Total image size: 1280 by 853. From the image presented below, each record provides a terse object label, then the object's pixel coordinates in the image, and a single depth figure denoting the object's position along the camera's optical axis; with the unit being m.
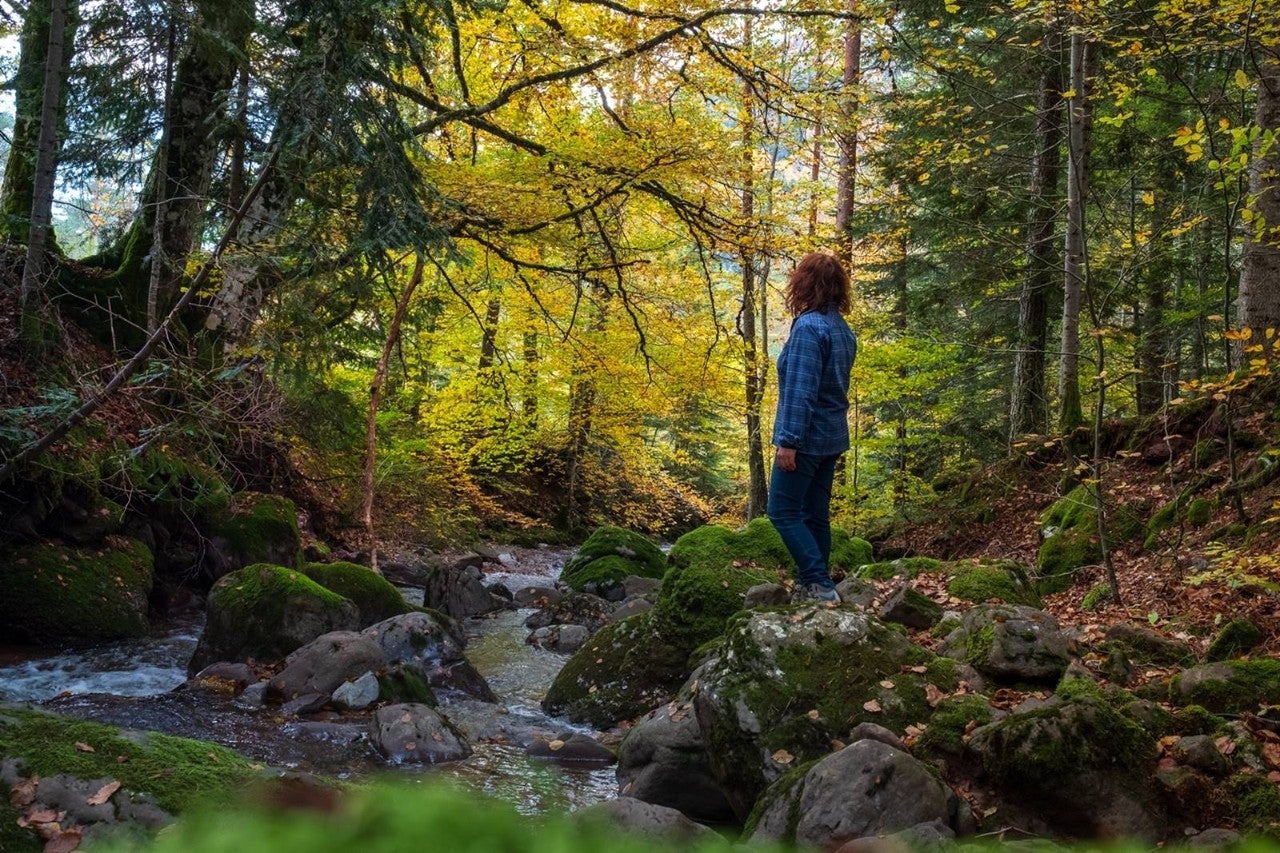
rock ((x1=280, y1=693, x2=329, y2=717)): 6.56
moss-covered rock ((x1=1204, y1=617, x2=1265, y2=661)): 4.89
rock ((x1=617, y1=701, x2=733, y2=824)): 5.00
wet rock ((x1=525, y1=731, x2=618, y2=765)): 6.06
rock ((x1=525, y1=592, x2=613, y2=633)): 10.88
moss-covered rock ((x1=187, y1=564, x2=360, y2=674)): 7.66
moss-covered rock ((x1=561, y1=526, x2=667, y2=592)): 13.26
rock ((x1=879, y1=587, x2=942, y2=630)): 6.01
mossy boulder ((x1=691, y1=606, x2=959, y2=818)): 4.49
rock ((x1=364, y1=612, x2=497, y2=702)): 7.82
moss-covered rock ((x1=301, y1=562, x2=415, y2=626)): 9.43
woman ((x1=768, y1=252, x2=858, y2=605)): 5.21
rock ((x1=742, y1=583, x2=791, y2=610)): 6.24
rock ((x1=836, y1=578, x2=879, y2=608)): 6.59
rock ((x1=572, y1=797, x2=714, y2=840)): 3.31
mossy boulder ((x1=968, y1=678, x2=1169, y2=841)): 3.56
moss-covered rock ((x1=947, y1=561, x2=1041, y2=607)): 6.52
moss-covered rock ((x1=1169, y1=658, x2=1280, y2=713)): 4.12
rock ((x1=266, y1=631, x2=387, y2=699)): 6.92
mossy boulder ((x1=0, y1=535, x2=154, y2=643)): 7.51
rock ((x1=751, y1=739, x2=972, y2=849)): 3.47
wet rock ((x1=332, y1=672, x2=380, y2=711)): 6.71
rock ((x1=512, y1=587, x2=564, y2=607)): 12.42
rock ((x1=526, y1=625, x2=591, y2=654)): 9.84
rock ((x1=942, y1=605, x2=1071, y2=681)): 4.83
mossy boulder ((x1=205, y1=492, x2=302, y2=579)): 9.85
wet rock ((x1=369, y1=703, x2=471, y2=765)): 5.86
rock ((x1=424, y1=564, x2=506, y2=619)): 11.30
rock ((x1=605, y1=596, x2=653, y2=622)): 9.98
